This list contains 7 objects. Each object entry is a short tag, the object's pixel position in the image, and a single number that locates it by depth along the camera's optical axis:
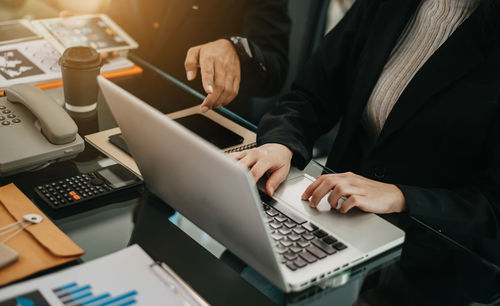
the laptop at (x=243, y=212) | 0.78
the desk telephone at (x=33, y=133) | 1.06
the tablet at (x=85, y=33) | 1.59
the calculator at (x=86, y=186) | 1.00
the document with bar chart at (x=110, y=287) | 0.74
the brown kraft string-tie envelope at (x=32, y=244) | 0.81
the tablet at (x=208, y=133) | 1.25
